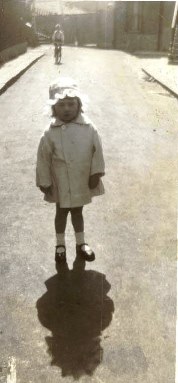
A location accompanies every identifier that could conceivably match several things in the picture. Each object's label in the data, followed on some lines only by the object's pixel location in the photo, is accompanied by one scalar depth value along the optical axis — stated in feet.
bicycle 68.41
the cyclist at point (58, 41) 68.59
